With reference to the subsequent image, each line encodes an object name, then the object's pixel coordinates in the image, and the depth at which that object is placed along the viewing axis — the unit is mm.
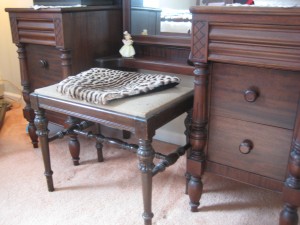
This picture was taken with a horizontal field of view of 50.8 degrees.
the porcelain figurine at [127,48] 1484
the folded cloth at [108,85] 1055
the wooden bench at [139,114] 988
